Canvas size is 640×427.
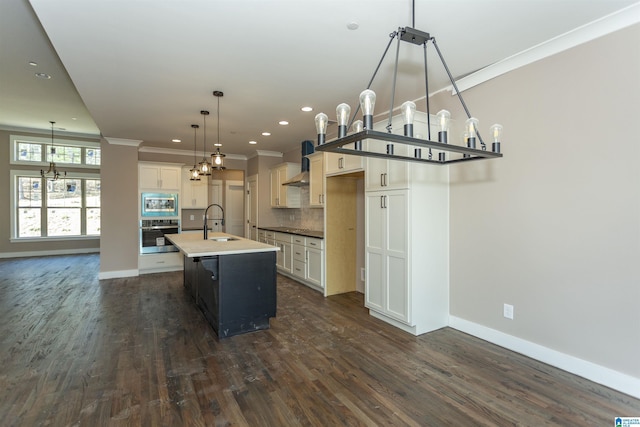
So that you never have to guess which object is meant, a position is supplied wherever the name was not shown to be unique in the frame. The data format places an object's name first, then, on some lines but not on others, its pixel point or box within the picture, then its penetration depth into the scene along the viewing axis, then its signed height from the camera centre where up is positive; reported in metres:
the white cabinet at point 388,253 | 3.32 -0.47
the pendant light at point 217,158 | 3.63 +0.68
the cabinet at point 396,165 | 3.27 +0.52
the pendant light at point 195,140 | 4.71 +1.39
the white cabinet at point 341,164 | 4.10 +0.67
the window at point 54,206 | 7.99 +0.17
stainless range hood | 5.58 +0.59
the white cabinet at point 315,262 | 4.83 -0.79
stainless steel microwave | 6.28 +0.17
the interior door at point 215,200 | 8.23 +0.31
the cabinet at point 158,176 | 6.30 +0.74
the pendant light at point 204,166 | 4.35 +0.65
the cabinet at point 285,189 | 6.39 +0.50
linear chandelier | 1.63 +0.49
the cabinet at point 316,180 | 5.11 +0.54
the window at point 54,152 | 7.89 +1.62
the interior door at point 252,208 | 7.14 +0.10
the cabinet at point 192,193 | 6.93 +0.44
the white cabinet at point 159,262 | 6.26 -1.03
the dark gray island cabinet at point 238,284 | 3.20 -0.78
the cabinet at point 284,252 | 5.78 -0.77
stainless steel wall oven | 6.24 -0.43
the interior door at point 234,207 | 8.48 +0.14
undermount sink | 4.34 -0.39
